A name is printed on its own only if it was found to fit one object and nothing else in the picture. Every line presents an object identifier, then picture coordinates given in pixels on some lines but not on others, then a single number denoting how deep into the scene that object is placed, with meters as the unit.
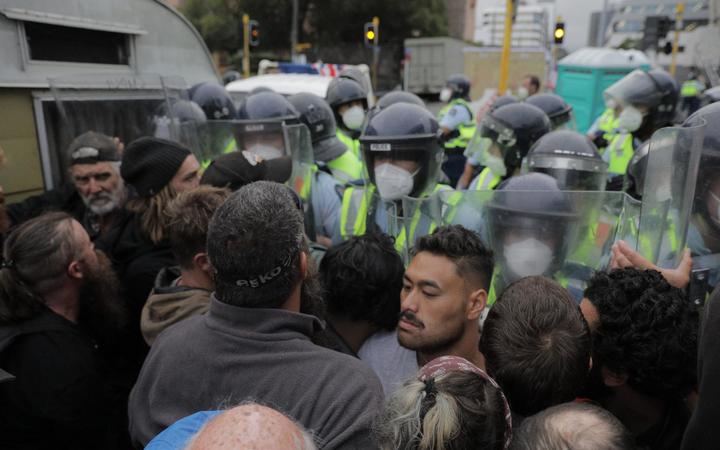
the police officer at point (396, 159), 2.91
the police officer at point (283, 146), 3.65
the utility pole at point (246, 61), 19.26
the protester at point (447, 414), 1.07
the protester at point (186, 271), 1.97
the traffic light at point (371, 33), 16.66
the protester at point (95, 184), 3.35
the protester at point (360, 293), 2.16
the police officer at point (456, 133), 7.04
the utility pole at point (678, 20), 17.41
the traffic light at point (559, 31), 11.92
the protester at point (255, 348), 1.36
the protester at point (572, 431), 1.11
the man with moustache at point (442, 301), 1.88
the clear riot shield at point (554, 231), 2.10
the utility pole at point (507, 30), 9.24
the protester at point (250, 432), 0.85
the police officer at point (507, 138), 3.80
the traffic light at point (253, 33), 18.08
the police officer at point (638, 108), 5.14
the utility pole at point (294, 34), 28.22
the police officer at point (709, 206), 1.81
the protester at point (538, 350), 1.48
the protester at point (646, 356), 1.56
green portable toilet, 11.91
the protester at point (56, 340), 1.88
